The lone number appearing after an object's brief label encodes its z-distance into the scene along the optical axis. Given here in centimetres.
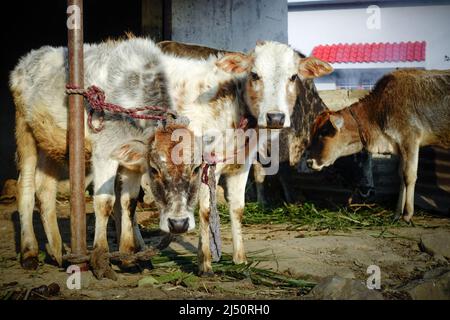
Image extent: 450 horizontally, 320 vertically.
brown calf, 824
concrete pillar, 910
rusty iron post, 462
